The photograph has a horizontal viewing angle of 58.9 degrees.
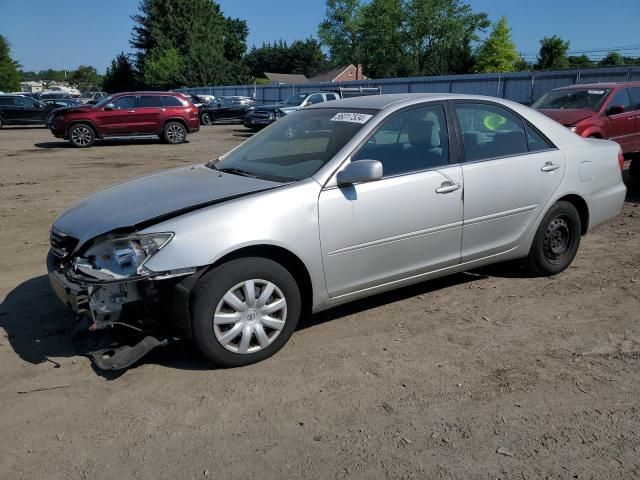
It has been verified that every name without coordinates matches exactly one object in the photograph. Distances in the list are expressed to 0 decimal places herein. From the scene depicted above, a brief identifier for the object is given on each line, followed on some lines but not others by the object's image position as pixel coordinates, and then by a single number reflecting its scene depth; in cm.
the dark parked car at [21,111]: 2631
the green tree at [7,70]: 7775
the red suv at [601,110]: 994
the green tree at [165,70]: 6569
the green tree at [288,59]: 10888
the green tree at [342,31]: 8406
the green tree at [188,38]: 6562
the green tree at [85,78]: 12038
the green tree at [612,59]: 6625
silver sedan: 331
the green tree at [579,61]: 7771
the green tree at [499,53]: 6612
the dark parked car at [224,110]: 3011
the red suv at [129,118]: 1752
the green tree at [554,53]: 6906
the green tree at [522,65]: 7149
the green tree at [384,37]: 7488
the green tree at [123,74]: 7500
